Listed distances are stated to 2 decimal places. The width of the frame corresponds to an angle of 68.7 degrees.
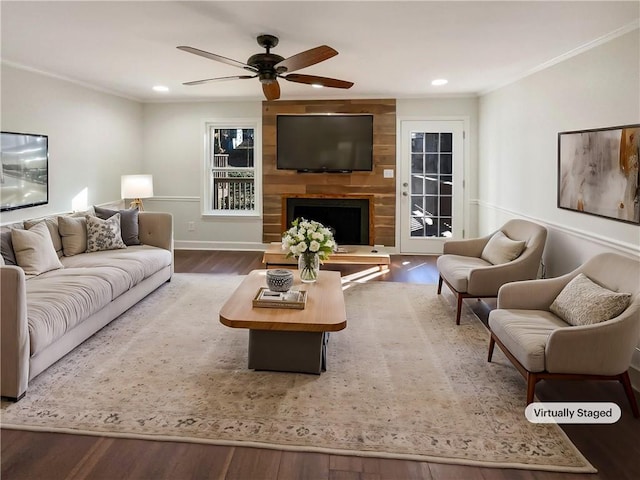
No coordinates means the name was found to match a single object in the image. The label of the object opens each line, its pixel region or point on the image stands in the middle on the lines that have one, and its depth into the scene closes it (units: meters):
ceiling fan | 3.17
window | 7.15
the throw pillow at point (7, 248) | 3.68
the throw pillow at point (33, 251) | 3.77
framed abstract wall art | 3.15
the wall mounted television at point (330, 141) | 6.70
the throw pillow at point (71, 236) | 4.53
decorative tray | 3.08
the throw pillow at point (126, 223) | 5.05
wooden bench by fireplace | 5.70
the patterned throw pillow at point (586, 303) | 2.59
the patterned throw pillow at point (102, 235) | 4.70
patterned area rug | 2.24
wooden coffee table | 2.82
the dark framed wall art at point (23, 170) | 4.25
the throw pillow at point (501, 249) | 4.19
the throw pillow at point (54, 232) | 4.41
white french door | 6.76
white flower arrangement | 3.61
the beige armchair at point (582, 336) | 2.43
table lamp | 6.09
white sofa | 2.58
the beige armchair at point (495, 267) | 3.90
